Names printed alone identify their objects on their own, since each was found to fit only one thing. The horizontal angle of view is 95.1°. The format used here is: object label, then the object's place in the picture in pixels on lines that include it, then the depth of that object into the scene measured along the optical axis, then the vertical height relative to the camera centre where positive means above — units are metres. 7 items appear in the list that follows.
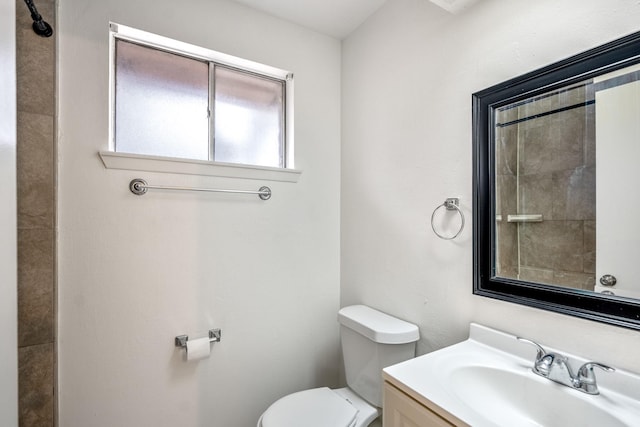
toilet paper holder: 1.41 -0.61
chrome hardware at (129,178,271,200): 1.32 +0.13
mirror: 0.81 +0.09
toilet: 1.28 -0.82
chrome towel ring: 1.20 +0.04
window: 1.40 +0.60
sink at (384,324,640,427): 0.76 -0.50
